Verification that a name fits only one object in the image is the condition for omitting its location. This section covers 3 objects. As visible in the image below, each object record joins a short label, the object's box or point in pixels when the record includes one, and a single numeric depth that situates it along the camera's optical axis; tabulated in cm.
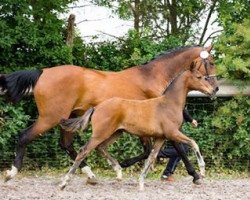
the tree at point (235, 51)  1107
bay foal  788
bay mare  853
